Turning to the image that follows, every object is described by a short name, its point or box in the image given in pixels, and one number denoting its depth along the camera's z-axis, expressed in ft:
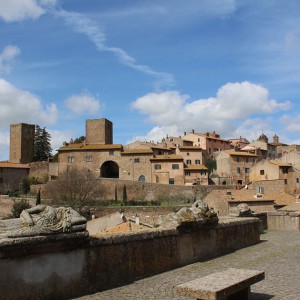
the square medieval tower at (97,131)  292.81
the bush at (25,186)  245.22
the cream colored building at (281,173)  220.84
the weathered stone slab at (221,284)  19.22
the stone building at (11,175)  254.68
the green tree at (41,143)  313.12
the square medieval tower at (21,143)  305.73
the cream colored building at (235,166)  257.96
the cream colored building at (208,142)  325.66
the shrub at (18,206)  189.37
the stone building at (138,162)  239.91
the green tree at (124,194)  218.11
